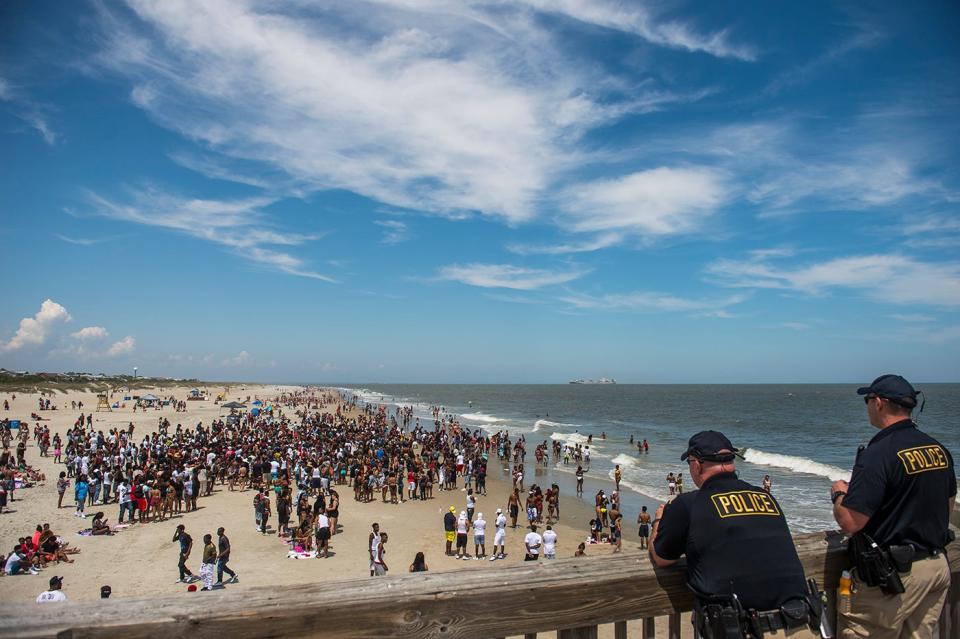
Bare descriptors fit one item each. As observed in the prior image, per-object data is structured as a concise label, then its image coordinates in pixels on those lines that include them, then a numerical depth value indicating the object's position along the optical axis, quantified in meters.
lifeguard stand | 56.13
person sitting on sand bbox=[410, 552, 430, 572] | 11.94
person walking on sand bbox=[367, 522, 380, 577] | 14.08
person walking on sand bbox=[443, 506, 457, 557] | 17.34
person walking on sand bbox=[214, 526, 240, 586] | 13.70
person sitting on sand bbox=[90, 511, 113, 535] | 17.80
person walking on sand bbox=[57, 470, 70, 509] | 20.59
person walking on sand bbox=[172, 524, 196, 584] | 14.11
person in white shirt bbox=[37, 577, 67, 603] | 8.53
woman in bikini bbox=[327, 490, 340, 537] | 18.72
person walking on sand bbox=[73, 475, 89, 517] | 19.67
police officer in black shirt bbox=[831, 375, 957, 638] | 2.76
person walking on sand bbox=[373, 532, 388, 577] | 13.90
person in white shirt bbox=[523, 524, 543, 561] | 14.83
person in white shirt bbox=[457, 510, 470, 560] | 17.20
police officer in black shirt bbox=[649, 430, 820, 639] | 2.27
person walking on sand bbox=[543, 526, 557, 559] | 14.74
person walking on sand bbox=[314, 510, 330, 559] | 16.58
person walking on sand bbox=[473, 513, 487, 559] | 17.33
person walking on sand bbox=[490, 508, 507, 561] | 17.12
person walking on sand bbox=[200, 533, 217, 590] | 13.05
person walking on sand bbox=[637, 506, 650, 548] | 16.92
